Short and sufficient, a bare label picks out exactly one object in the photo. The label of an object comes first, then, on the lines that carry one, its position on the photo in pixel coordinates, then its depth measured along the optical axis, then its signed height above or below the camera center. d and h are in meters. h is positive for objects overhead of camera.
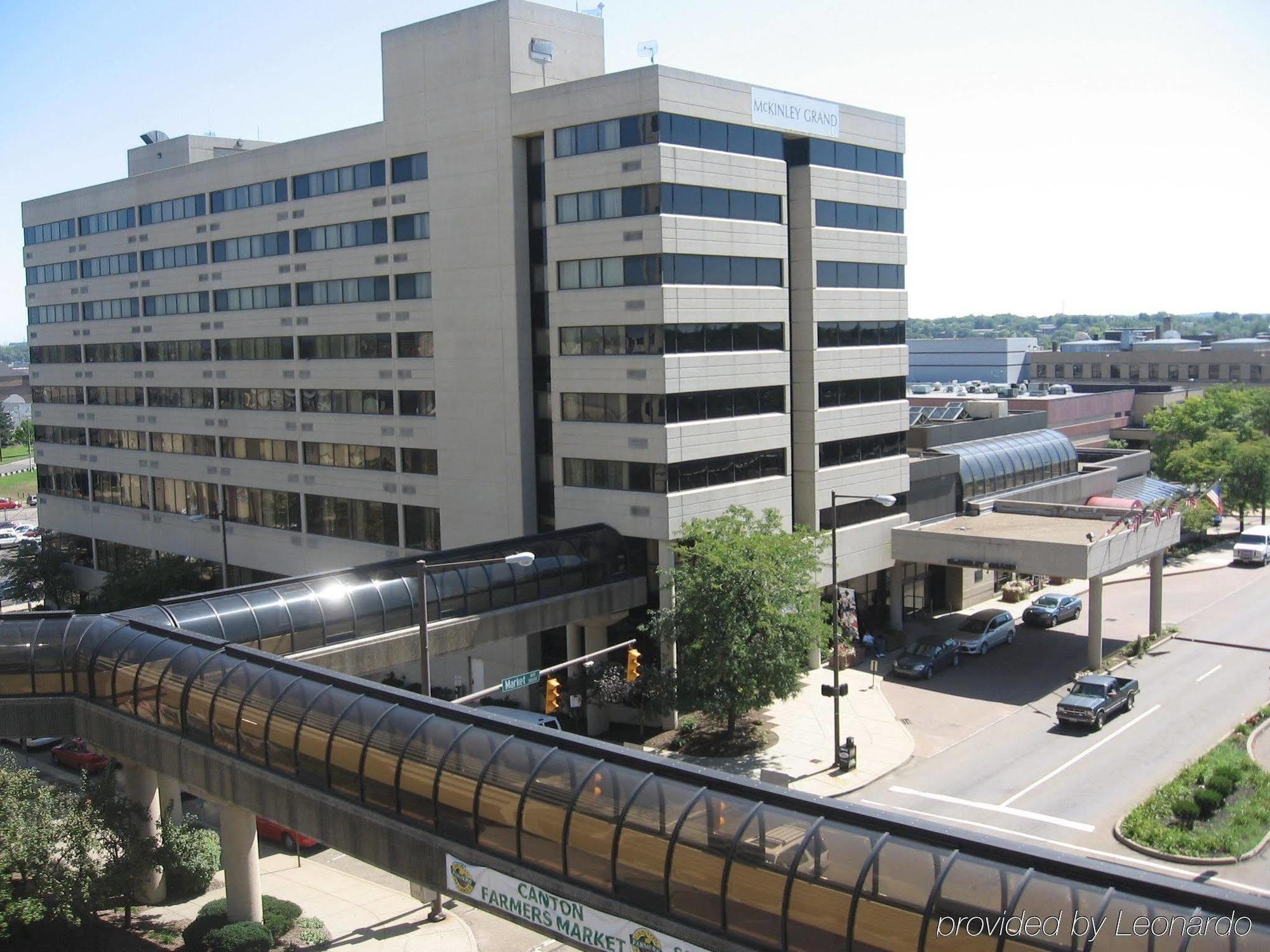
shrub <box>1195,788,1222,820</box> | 31.39 -12.28
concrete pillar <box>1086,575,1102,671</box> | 46.41 -11.13
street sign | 28.42 -7.76
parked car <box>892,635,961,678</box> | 47.03 -12.28
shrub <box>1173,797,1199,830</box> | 31.39 -12.55
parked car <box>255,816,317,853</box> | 34.75 -14.04
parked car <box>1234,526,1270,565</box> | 68.69 -11.60
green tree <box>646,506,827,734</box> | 37.09 -8.38
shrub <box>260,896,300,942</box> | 28.17 -13.44
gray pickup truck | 39.72 -12.08
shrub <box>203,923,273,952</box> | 26.81 -13.24
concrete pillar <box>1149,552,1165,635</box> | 51.47 -10.64
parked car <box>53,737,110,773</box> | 41.75 -13.87
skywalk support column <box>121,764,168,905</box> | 30.30 -11.31
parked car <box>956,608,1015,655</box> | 50.03 -12.12
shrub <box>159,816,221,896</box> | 29.02 -12.88
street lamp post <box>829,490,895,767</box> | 35.79 -9.59
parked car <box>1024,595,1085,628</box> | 54.25 -12.01
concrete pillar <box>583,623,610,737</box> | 42.97 -10.93
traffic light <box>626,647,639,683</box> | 29.44 -7.65
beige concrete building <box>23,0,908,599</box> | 42.00 +2.70
